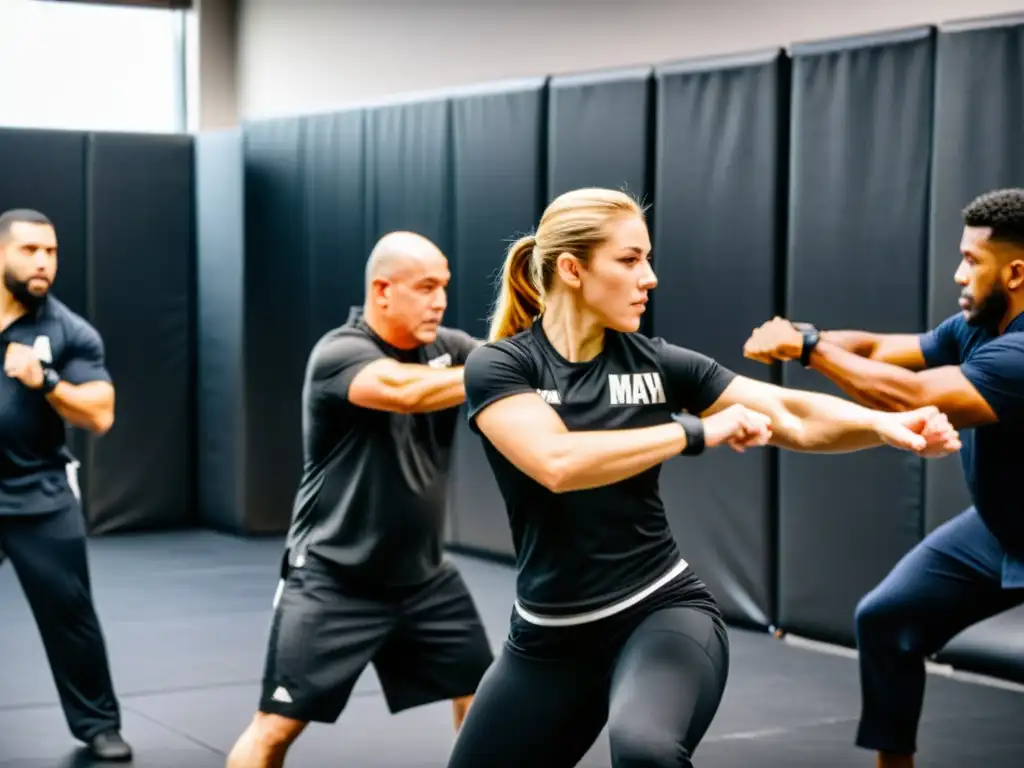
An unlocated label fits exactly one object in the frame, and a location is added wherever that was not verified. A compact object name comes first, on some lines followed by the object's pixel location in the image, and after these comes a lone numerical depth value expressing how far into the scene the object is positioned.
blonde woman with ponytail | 3.26
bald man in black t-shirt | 4.50
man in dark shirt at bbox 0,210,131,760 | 5.46
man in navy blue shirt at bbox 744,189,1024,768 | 4.55
